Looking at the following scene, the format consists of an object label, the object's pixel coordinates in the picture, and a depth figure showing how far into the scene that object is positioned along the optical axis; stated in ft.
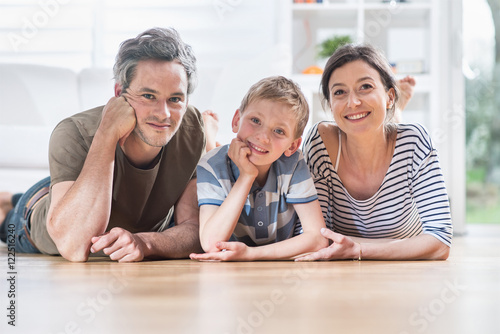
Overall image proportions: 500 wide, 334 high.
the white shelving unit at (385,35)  12.30
